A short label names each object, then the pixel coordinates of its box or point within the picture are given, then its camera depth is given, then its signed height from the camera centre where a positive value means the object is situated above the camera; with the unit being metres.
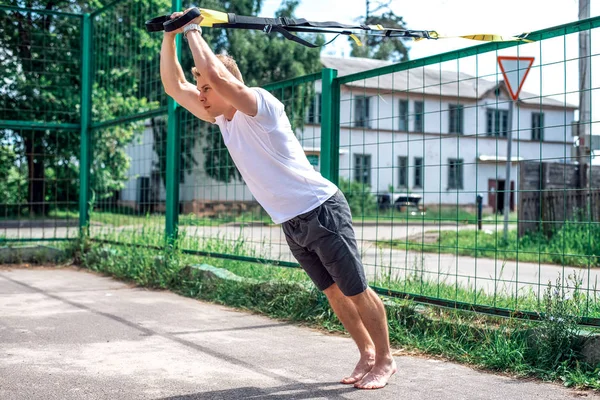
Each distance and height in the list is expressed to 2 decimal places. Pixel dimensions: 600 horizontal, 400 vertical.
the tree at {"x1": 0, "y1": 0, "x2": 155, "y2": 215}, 12.03 +2.08
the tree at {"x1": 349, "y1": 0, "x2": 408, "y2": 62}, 60.19 +12.42
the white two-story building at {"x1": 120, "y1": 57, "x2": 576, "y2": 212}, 34.78 +3.15
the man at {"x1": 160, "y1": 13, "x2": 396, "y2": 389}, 3.70 +0.00
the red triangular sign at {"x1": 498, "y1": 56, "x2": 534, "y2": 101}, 9.19 +1.62
